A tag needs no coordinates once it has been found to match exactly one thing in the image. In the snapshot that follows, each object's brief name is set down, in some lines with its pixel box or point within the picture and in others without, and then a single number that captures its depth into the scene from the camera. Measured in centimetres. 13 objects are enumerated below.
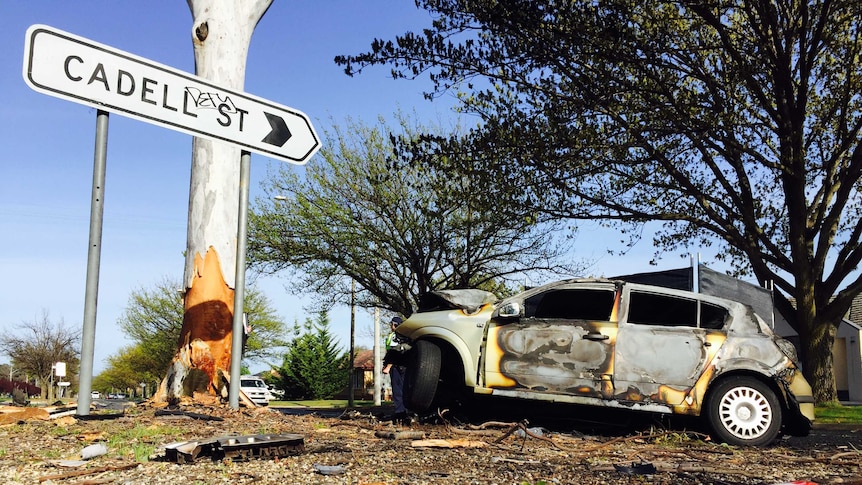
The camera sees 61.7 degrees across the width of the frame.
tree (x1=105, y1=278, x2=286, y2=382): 4619
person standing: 776
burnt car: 730
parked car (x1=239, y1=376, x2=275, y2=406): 3294
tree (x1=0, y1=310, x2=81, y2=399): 5416
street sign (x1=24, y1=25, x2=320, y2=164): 457
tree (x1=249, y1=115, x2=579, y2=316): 2522
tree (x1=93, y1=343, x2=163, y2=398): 5653
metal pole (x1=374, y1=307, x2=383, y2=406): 3394
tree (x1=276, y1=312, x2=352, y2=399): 5169
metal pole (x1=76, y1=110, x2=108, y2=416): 459
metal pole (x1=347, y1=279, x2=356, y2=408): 3621
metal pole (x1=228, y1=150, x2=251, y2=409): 569
